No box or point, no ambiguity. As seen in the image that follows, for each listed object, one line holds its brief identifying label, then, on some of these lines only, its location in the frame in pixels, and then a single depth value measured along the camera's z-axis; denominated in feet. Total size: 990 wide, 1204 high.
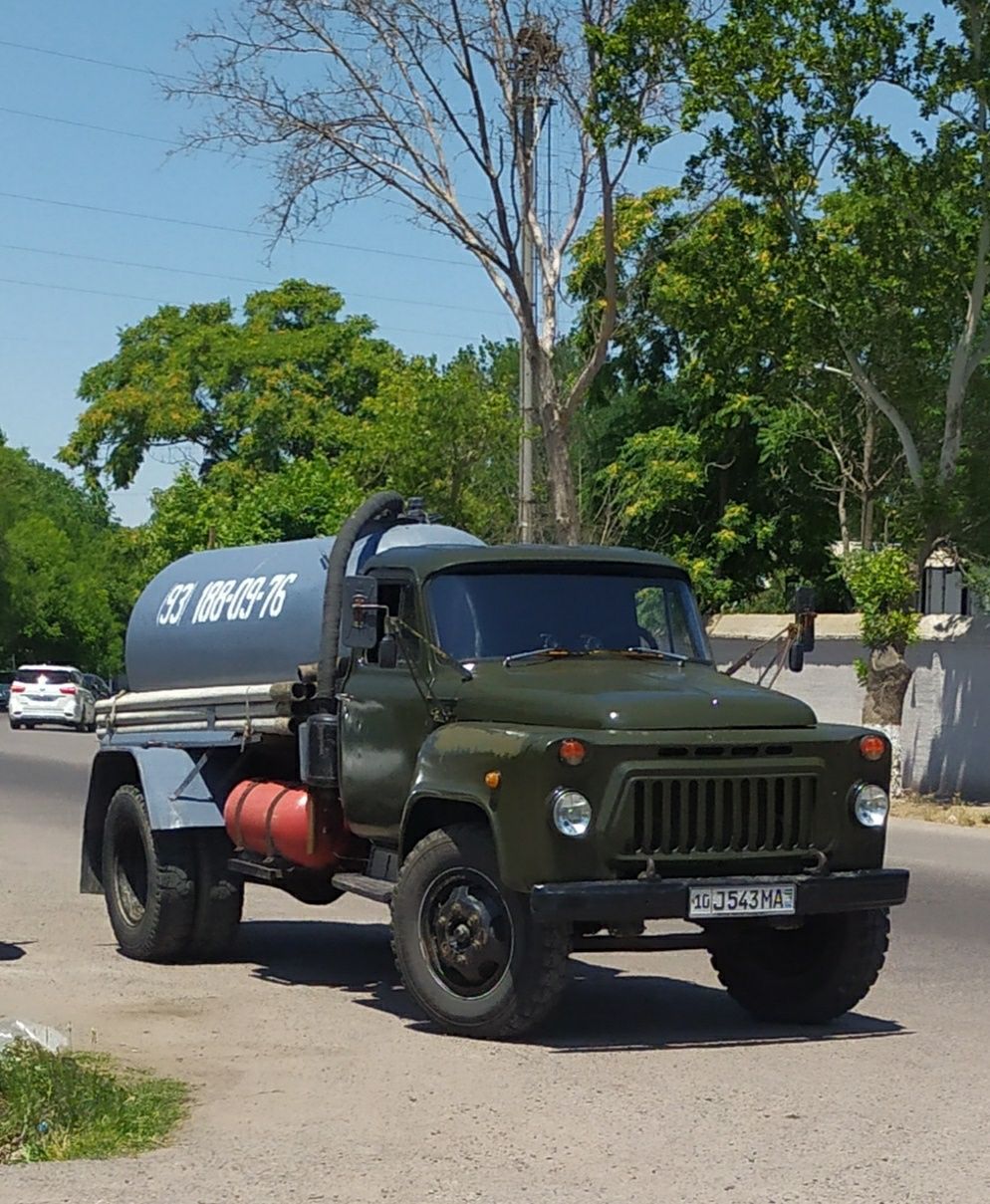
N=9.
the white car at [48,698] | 175.01
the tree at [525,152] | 89.71
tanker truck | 30.35
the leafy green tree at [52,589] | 286.05
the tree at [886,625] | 86.58
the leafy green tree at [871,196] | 82.64
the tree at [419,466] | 124.47
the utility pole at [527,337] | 92.99
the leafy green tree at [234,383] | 219.00
